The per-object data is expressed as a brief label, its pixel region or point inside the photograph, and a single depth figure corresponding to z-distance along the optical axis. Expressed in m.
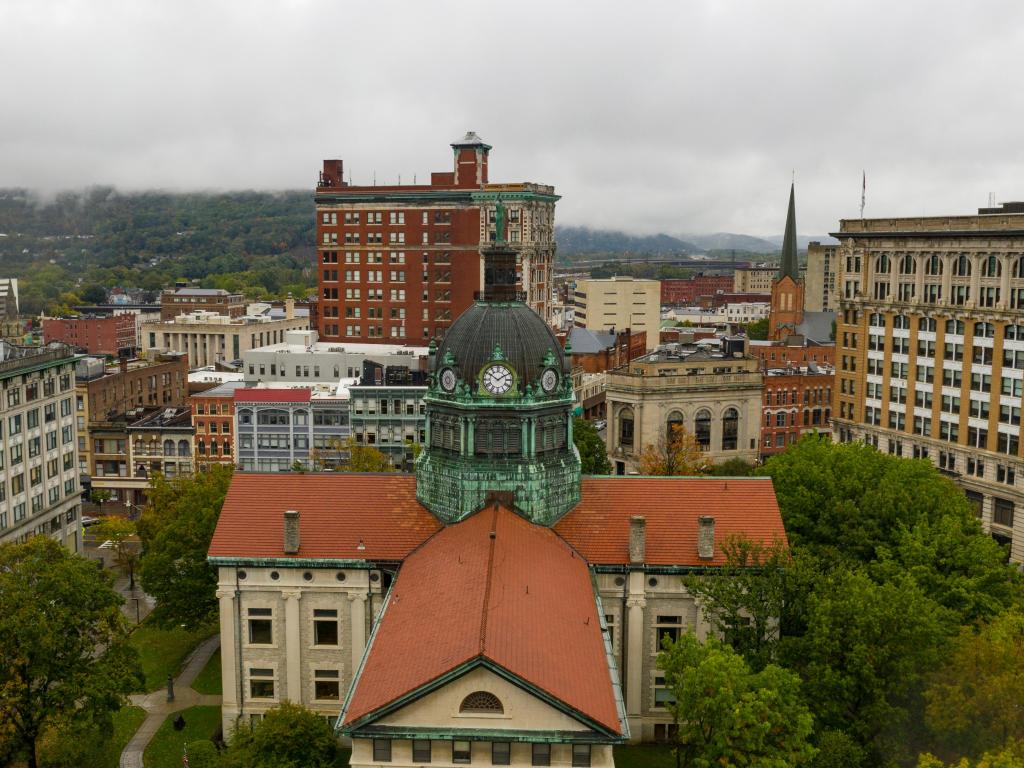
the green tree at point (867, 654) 49.12
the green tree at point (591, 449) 103.12
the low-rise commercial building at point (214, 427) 126.44
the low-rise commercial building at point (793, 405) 138.12
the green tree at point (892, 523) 60.78
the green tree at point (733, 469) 103.75
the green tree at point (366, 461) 92.06
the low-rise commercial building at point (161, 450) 128.25
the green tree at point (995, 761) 38.59
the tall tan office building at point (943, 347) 101.50
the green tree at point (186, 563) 73.94
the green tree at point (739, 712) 43.66
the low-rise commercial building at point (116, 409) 129.25
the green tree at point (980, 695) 44.94
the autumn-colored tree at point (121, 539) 92.75
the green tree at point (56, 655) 53.97
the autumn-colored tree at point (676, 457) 104.44
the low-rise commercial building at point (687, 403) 122.69
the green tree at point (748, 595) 52.09
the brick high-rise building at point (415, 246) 157.88
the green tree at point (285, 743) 48.75
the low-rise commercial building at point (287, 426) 118.69
